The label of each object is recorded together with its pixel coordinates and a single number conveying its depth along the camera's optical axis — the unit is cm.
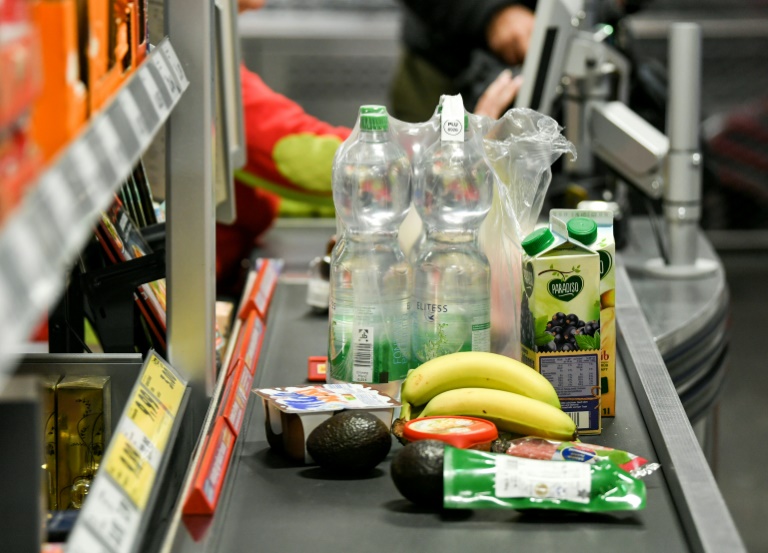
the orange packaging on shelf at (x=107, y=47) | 229
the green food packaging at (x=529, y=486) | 248
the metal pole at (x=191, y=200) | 269
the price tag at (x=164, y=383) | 258
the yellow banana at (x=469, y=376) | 266
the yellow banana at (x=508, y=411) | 262
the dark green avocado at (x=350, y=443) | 258
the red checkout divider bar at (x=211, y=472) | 249
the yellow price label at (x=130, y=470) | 236
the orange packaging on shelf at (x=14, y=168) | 194
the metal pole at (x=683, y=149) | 358
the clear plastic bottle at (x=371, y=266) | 275
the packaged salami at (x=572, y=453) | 255
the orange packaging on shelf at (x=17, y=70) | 194
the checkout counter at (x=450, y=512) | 246
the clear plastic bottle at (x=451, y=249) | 275
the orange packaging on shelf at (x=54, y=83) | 215
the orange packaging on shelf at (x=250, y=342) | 290
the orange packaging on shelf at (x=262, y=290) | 312
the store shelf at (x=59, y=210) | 186
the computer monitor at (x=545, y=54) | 355
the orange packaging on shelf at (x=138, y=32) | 247
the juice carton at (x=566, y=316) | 265
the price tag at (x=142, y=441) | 243
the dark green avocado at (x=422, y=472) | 250
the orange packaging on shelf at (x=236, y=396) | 267
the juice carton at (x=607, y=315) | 272
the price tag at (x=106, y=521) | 226
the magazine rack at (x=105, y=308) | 278
